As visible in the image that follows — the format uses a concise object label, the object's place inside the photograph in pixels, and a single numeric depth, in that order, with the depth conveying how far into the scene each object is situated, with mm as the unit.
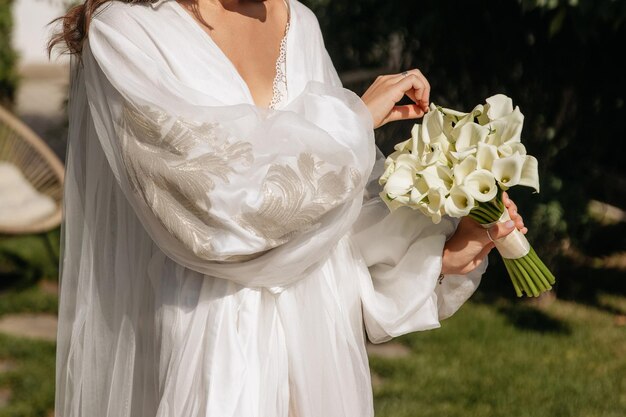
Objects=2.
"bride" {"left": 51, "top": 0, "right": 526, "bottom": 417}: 2100
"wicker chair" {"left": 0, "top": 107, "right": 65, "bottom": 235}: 6273
